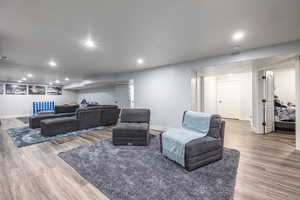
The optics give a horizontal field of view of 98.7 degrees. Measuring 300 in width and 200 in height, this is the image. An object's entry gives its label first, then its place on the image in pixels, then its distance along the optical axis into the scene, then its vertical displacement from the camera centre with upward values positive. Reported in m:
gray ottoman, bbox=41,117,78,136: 3.97 -0.83
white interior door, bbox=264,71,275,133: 4.29 -0.10
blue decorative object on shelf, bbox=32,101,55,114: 8.86 -0.40
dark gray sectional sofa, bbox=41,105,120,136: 4.04 -0.73
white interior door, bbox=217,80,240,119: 6.78 +0.07
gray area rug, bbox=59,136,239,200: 1.61 -1.16
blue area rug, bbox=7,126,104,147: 3.47 -1.10
